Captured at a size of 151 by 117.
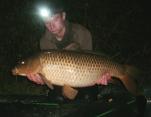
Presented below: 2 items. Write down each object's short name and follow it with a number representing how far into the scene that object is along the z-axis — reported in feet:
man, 4.60
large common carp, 4.16
